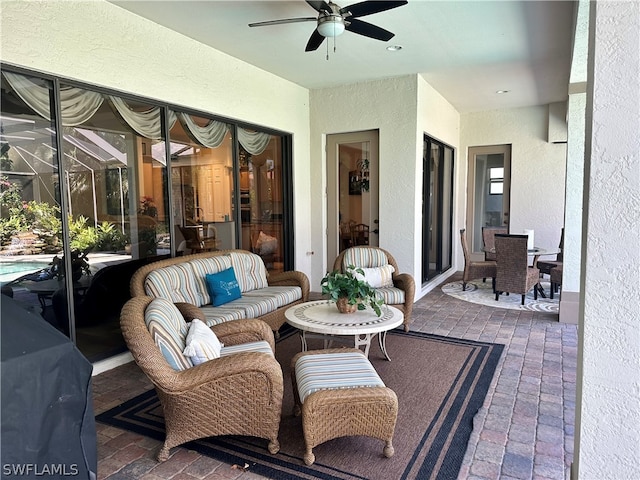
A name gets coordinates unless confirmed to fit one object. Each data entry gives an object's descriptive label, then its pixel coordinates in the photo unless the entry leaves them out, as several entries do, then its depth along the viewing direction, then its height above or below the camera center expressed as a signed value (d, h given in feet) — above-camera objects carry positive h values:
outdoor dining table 18.83 -2.38
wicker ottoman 7.19 -3.57
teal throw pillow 13.10 -2.62
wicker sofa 11.66 -2.63
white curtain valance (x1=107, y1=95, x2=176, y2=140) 12.20 +2.79
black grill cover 4.94 -2.50
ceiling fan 9.93 +4.74
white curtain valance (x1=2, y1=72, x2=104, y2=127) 9.75 +2.80
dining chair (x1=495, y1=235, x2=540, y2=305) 18.04 -2.84
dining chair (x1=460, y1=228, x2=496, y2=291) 20.52 -3.30
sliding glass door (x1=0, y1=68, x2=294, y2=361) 9.94 +0.45
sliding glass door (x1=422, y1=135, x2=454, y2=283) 21.06 -0.23
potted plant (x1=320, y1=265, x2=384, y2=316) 10.80 -2.33
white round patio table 10.03 -2.98
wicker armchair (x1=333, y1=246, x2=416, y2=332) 14.38 -2.52
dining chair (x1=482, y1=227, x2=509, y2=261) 22.89 -2.06
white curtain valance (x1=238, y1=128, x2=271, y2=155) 17.17 +2.83
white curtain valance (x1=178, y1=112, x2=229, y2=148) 14.53 +2.82
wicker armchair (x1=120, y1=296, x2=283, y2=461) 7.03 -3.29
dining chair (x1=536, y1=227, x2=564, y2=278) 20.01 -3.10
